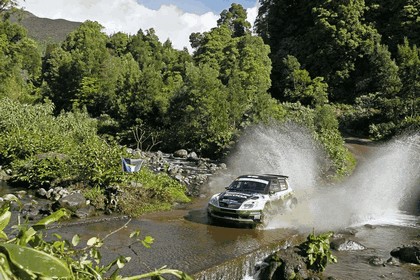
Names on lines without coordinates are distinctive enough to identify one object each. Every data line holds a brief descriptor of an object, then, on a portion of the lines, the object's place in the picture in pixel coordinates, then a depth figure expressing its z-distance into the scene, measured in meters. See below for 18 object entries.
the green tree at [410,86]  42.41
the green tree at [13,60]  42.23
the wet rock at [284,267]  11.55
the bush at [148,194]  16.73
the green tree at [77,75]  55.59
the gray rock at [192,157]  32.78
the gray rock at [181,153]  33.84
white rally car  14.39
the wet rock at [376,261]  13.24
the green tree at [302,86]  53.11
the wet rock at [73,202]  15.27
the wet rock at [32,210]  14.91
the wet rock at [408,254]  13.56
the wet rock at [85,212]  15.23
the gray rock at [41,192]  17.97
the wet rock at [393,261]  13.35
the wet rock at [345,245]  14.57
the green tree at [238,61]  37.97
